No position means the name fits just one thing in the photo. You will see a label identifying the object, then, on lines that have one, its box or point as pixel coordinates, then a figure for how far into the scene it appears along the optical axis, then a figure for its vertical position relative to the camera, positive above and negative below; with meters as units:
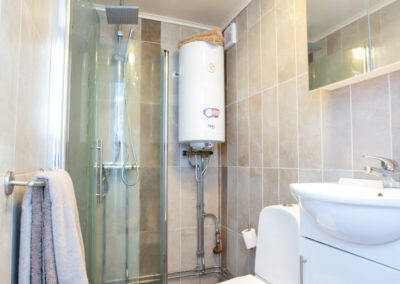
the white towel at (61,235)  0.60 -0.19
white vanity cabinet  0.75 -0.36
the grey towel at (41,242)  0.62 -0.20
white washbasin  0.68 -0.16
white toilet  1.18 -0.44
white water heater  1.95 +0.50
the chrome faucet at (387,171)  0.95 -0.04
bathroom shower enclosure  1.50 +0.07
